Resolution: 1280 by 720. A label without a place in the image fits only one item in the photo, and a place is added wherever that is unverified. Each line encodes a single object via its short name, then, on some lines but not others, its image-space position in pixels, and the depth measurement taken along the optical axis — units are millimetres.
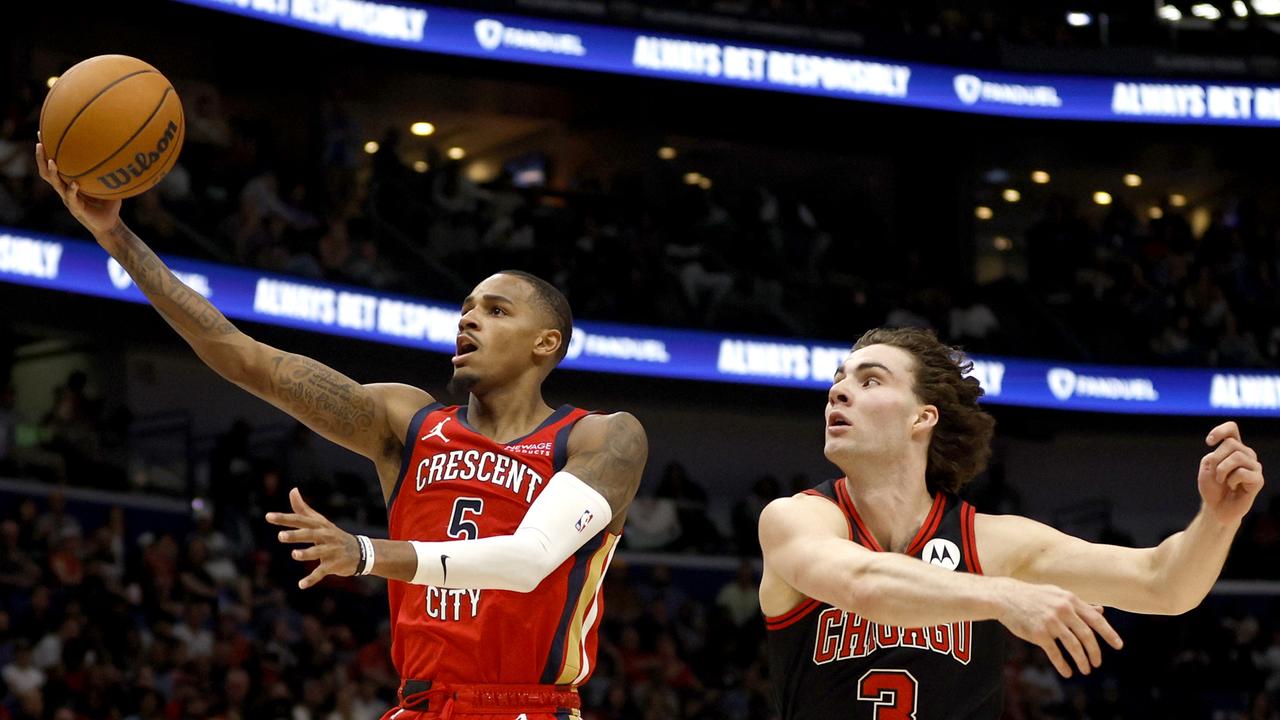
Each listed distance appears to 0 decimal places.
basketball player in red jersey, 4957
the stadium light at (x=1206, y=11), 25750
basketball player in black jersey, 3830
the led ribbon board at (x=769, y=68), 19344
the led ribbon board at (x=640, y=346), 15227
